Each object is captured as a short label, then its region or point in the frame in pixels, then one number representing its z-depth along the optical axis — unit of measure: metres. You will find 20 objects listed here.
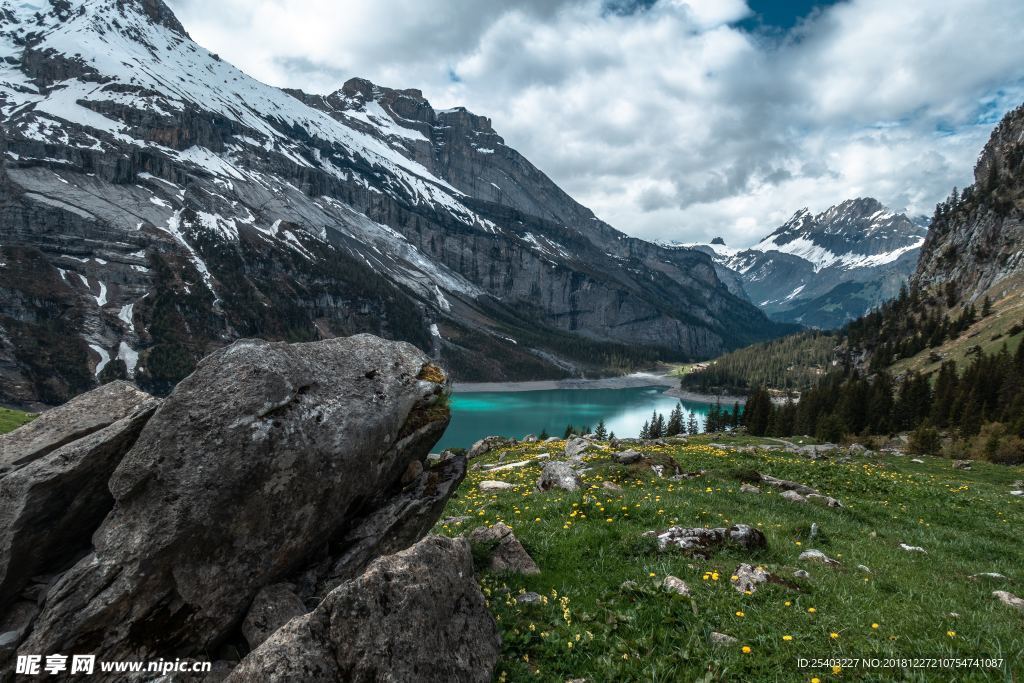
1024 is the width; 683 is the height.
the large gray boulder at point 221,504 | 7.38
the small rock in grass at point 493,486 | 21.98
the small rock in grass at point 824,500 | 18.48
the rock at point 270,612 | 7.95
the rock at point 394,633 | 6.04
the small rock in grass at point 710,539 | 11.75
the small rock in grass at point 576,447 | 30.31
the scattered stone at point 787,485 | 20.64
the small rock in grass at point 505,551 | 10.84
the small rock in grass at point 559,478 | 18.86
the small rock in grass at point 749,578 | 9.62
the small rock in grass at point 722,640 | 7.92
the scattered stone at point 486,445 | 44.69
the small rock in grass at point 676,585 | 9.59
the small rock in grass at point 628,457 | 24.61
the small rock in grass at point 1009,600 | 9.32
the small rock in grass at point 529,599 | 9.39
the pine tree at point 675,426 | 105.38
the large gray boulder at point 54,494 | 7.84
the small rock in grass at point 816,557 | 11.51
